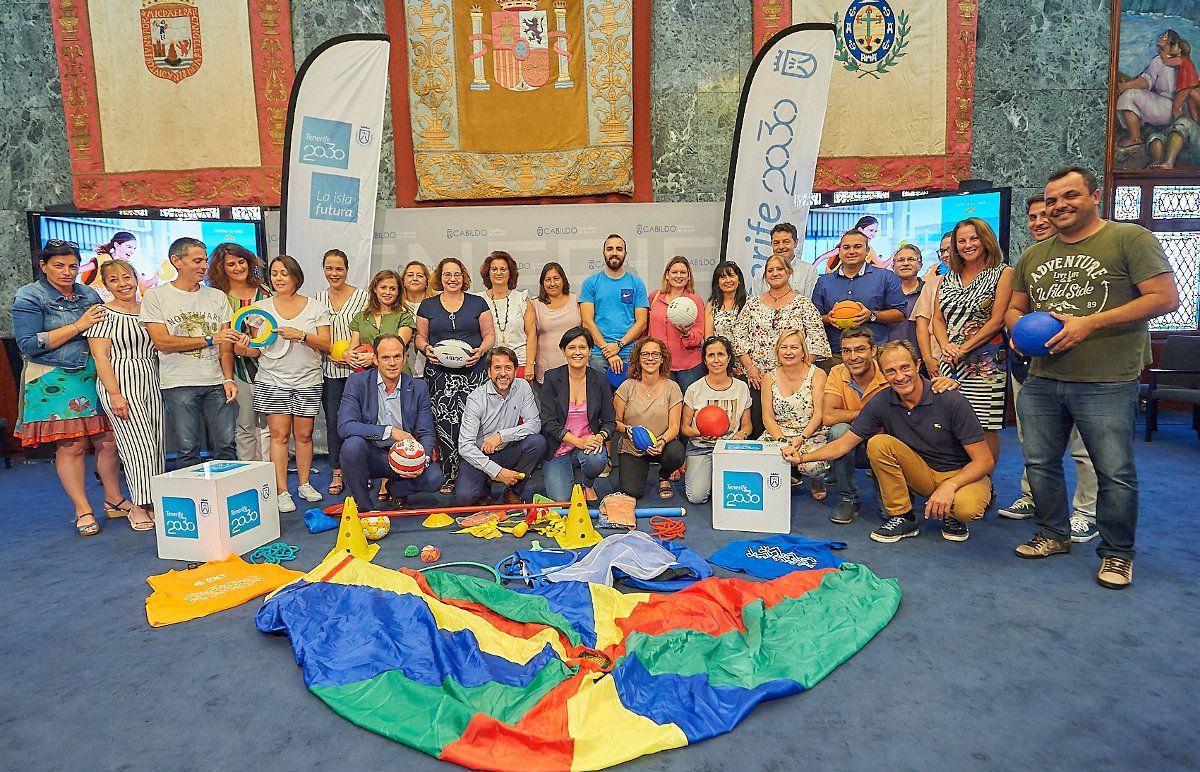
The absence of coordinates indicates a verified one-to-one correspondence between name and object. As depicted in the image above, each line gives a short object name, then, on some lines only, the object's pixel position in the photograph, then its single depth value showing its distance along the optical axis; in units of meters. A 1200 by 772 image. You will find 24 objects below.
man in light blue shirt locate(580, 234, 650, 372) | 4.84
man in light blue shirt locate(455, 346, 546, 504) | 4.06
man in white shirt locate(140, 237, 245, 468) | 3.91
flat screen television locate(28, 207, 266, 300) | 6.38
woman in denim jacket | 3.63
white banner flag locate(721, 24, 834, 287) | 5.51
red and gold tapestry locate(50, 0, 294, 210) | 6.35
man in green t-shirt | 2.67
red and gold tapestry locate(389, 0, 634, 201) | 6.26
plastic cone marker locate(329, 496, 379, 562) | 3.37
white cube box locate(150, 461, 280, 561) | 3.36
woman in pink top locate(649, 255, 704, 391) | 4.69
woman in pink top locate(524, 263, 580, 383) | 4.82
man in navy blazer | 3.98
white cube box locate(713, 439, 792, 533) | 3.66
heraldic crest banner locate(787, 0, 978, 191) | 6.36
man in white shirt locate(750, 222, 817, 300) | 4.64
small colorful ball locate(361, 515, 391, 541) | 3.63
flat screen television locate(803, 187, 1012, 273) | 6.40
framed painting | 6.52
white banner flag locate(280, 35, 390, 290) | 5.50
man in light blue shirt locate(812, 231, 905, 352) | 4.46
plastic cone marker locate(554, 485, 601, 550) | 3.47
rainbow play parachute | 1.90
